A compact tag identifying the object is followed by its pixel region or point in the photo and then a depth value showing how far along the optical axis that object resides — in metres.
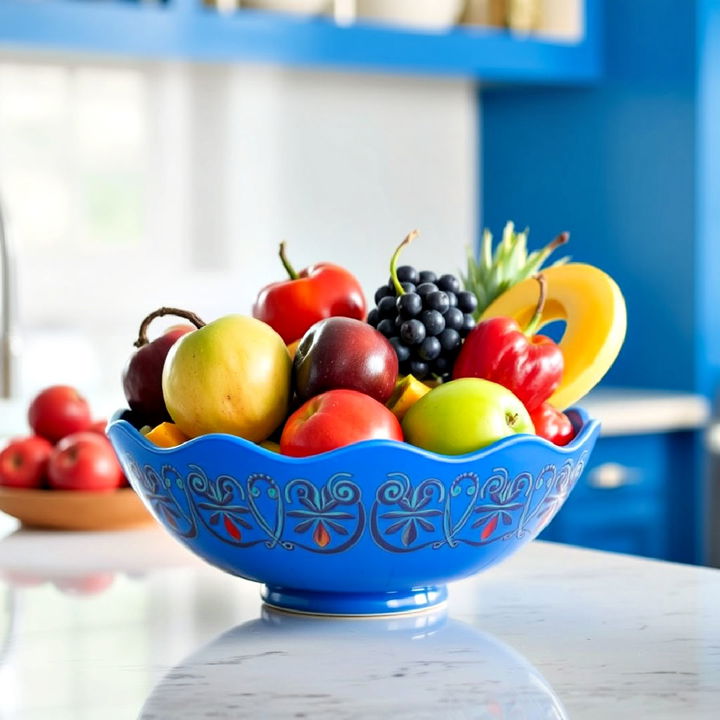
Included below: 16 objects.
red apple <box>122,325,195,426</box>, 1.40
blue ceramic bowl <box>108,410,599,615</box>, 1.24
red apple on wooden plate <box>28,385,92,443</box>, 1.79
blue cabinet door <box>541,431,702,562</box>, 3.28
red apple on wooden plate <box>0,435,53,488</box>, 1.70
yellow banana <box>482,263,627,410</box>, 1.47
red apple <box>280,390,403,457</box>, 1.26
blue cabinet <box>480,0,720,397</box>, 3.49
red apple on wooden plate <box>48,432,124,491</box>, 1.68
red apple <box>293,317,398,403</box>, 1.31
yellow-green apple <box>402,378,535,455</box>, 1.27
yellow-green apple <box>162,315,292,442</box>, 1.30
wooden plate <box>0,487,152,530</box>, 1.66
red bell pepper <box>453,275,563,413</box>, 1.35
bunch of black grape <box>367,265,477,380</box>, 1.38
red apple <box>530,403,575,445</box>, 1.36
